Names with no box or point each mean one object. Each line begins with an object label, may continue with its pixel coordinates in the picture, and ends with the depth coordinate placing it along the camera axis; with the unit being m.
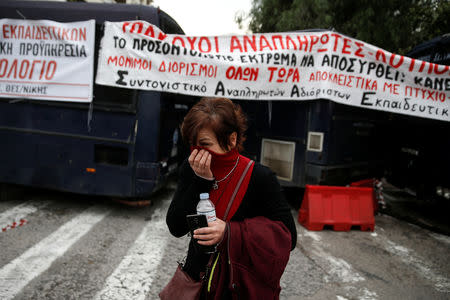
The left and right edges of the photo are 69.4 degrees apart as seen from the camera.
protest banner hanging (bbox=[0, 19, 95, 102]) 4.95
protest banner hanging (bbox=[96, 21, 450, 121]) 5.17
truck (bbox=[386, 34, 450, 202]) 5.54
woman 1.56
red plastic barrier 5.15
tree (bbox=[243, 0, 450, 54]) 12.30
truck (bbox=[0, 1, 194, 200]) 4.91
